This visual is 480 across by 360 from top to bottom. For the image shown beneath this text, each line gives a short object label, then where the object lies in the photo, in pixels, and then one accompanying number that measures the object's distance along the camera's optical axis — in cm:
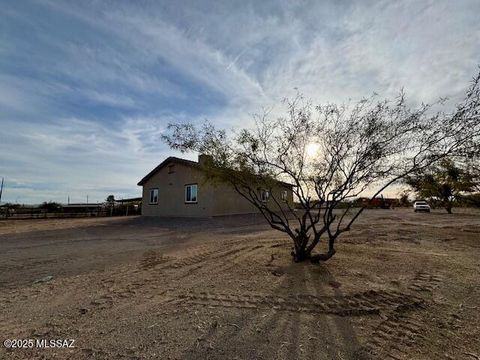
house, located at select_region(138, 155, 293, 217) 1880
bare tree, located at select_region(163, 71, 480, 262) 511
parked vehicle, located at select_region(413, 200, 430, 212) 3047
